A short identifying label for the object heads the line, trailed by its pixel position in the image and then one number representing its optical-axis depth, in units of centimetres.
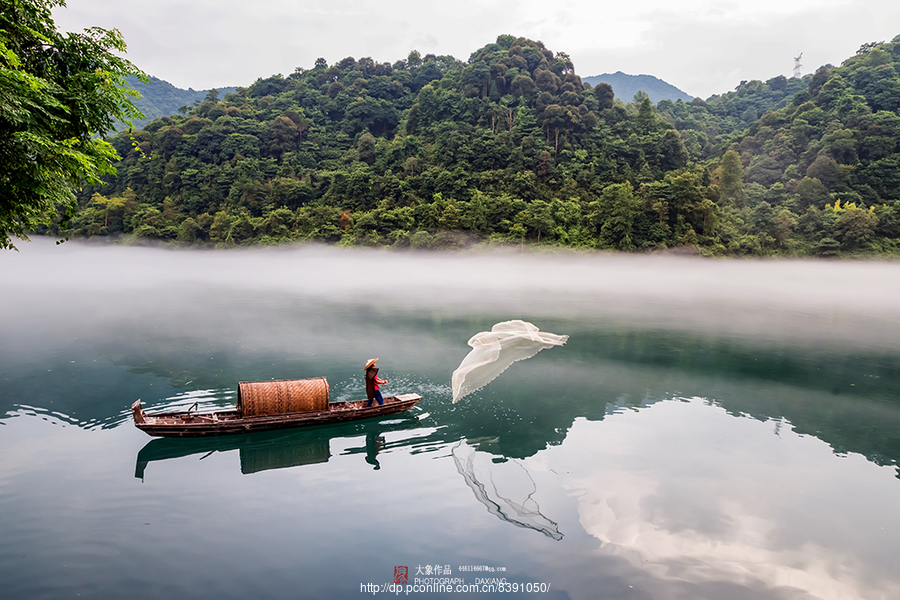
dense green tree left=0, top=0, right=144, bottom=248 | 912
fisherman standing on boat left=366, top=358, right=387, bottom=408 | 1448
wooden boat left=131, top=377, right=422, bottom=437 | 1269
